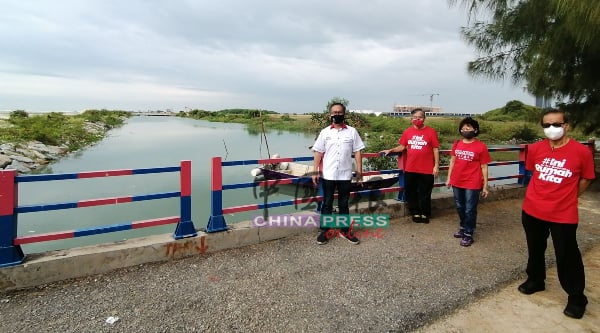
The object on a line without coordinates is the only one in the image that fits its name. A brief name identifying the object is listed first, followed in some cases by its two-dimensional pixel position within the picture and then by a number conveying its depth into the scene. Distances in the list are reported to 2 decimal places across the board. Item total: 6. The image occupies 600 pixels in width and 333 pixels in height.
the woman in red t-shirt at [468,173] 3.84
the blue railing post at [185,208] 3.53
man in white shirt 3.74
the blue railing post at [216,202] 3.69
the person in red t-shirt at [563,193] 2.55
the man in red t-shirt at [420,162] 4.34
